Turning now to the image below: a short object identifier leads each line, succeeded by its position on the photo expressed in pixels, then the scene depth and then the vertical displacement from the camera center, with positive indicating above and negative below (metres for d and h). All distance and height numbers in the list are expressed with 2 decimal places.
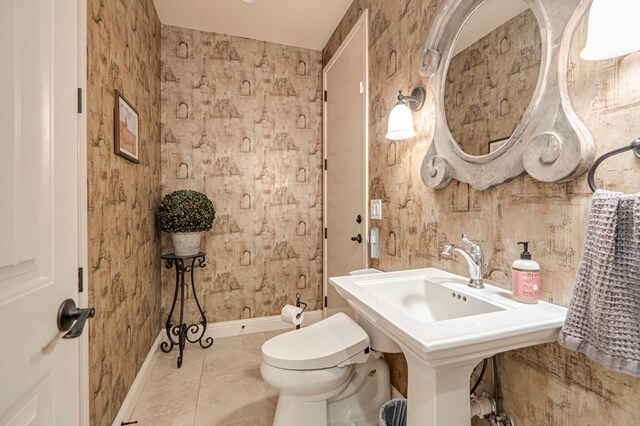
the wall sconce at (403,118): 1.40 +0.47
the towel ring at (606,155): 0.68 +0.14
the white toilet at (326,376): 1.29 -0.77
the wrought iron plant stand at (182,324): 2.29 -0.94
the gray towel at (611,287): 0.62 -0.17
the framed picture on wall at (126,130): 1.48 +0.48
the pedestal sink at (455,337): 0.67 -0.31
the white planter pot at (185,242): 2.25 -0.23
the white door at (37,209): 0.51 +0.01
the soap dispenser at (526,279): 0.87 -0.20
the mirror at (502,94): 0.83 +0.43
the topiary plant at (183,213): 2.19 +0.01
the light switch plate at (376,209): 1.88 +0.03
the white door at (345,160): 2.11 +0.45
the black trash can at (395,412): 1.31 -0.93
